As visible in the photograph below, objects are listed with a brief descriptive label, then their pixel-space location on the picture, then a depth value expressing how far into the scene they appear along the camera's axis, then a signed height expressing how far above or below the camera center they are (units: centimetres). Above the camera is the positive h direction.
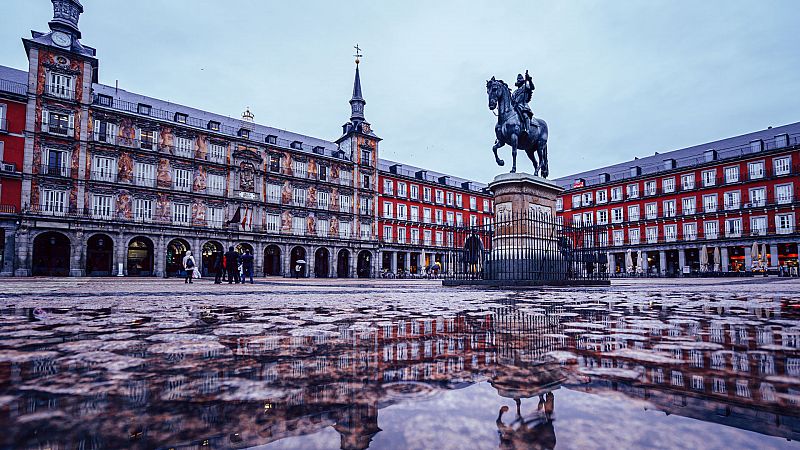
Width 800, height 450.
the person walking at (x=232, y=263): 1271 -20
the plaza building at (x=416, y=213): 3622 +420
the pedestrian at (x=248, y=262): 1376 -19
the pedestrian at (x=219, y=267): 1201 -33
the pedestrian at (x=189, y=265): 1243 -26
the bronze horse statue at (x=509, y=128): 973 +317
